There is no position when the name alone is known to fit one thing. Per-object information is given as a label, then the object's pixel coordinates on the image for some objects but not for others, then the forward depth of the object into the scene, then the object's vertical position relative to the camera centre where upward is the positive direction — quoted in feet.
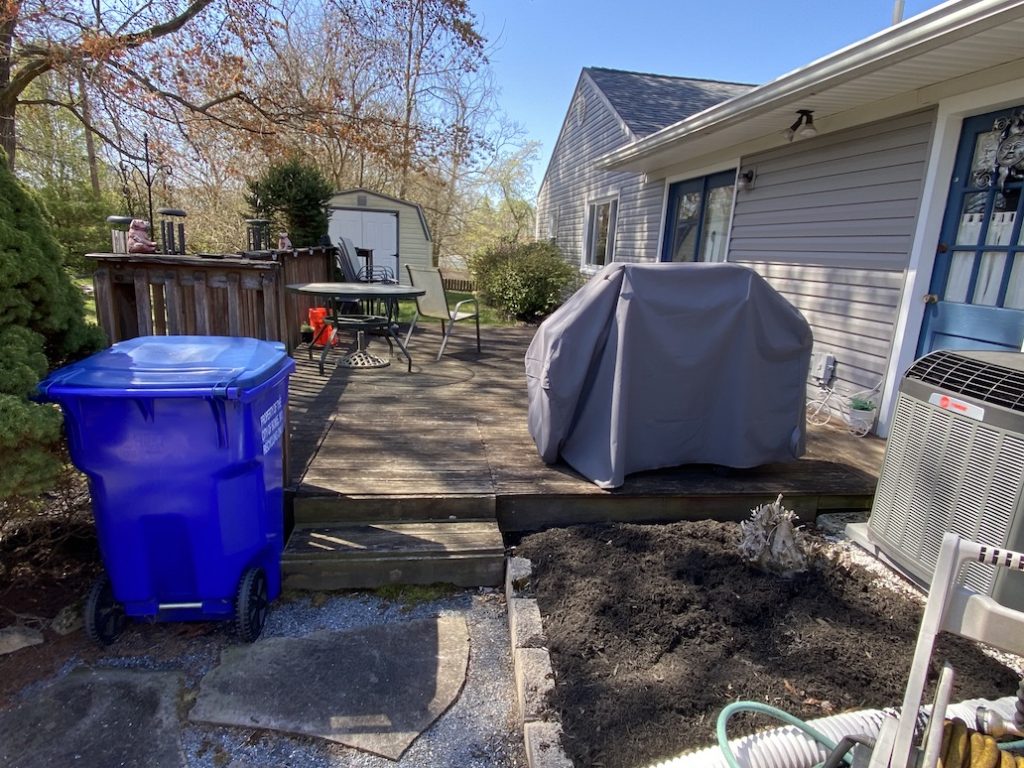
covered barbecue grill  9.10 -1.63
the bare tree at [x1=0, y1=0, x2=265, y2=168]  22.15 +8.14
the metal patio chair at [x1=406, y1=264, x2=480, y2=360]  18.31 -1.23
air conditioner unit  6.42 -2.21
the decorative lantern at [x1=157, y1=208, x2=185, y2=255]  16.39 +0.22
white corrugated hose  4.59 -3.80
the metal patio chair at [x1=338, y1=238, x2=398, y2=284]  24.91 -0.37
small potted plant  12.98 -3.03
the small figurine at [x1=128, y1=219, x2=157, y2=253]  13.23 +0.12
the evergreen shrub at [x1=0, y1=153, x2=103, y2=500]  5.58 -1.10
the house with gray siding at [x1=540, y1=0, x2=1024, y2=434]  10.12 +2.15
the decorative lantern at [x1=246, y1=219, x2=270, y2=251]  19.63 +0.56
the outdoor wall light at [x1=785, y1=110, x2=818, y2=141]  13.92 +3.72
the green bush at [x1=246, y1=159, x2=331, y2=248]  26.71 +2.39
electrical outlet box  14.69 -2.27
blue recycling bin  5.95 -2.46
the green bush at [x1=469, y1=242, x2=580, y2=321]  31.58 -1.00
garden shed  41.88 +2.21
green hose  4.31 -3.49
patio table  15.23 -1.58
